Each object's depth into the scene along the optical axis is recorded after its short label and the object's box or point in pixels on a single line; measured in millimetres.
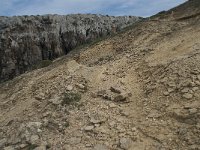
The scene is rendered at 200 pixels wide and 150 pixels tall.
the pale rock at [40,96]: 4635
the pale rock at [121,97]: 4141
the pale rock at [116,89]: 4263
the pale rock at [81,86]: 4527
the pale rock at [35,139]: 3760
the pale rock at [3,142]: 3915
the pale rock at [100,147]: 3460
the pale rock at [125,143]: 3411
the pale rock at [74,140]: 3623
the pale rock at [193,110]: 3531
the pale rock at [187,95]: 3725
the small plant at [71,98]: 4264
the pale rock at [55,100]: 4303
